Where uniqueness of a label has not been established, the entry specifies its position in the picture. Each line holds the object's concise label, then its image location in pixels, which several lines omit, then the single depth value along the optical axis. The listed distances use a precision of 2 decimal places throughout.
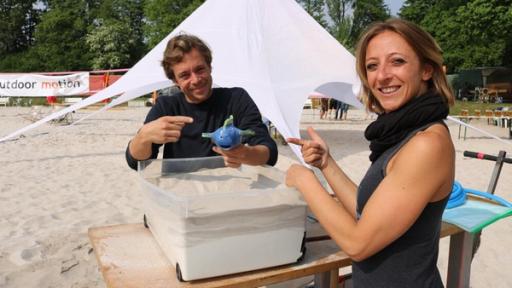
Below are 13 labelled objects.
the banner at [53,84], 15.06
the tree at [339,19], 39.59
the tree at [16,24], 45.41
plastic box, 1.04
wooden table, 1.10
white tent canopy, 4.89
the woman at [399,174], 1.01
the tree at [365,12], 44.31
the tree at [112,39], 38.31
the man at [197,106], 1.73
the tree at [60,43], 40.81
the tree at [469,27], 21.06
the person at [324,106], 16.69
